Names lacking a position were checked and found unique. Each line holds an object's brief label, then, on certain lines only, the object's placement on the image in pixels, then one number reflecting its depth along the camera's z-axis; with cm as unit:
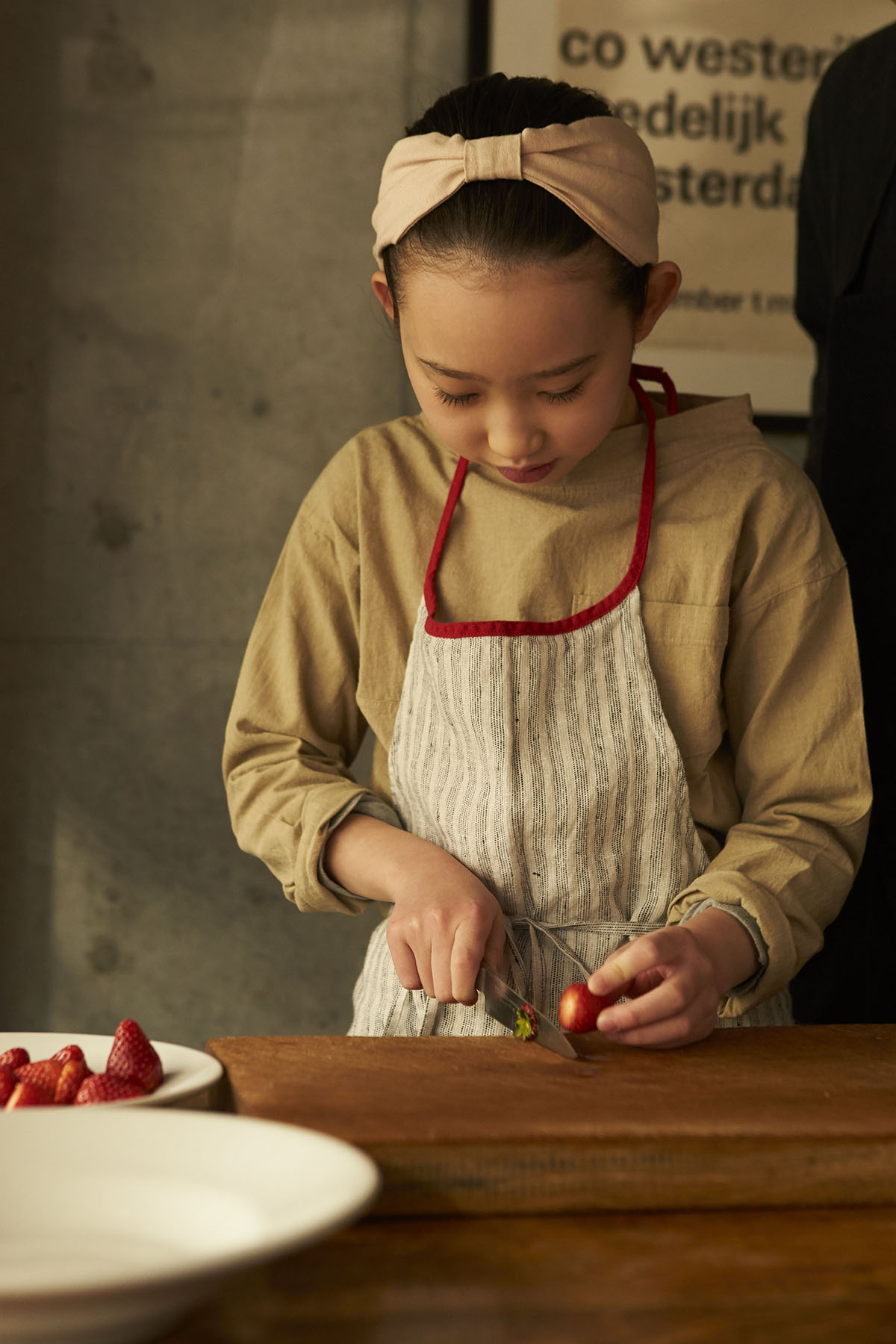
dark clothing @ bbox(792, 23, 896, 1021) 174
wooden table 120
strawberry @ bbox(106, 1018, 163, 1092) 134
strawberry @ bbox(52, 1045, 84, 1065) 137
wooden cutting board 129
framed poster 197
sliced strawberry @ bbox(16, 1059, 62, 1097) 135
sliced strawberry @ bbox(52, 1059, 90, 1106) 134
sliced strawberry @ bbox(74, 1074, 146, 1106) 132
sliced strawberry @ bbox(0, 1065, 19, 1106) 134
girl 149
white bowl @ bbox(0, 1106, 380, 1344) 114
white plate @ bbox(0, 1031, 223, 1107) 132
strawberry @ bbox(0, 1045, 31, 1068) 137
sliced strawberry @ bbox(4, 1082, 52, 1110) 132
